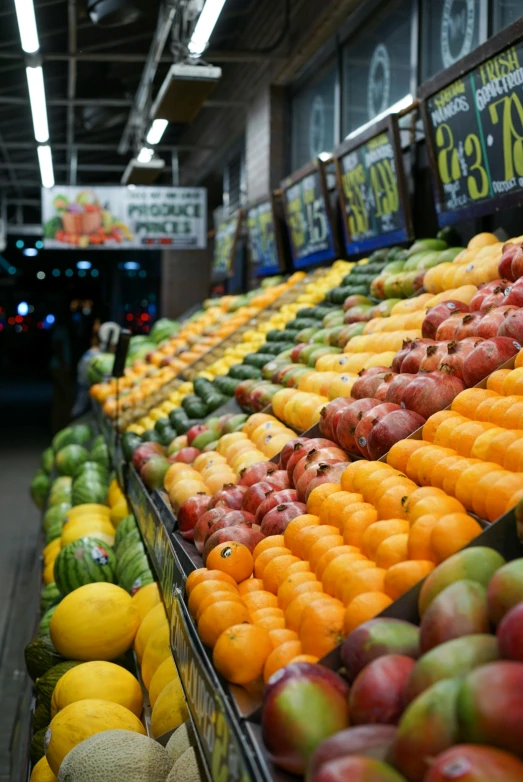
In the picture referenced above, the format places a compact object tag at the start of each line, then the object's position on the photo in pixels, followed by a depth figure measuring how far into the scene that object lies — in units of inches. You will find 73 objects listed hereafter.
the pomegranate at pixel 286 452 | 112.3
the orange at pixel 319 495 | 88.3
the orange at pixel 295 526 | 85.2
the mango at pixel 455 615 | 51.4
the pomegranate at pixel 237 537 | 91.6
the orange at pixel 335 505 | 82.4
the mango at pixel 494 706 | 40.4
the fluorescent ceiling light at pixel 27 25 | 244.2
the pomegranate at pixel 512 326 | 96.3
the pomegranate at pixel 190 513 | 110.4
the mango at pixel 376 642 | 55.3
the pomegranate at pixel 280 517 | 91.7
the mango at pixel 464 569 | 56.2
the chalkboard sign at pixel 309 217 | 269.0
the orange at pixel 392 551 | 67.1
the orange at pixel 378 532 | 70.6
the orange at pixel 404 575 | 61.9
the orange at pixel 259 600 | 78.0
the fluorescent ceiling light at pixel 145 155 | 405.0
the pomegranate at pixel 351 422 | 104.7
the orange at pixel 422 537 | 64.6
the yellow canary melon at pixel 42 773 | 98.3
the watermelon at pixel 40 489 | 278.8
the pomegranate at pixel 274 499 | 98.0
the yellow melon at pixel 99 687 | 105.2
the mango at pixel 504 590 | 49.7
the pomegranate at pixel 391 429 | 93.0
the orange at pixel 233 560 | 85.7
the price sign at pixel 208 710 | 54.6
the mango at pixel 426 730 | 43.1
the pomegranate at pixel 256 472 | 114.6
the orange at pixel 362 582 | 65.7
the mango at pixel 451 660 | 47.6
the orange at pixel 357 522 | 76.7
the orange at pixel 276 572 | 80.2
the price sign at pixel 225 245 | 393.1
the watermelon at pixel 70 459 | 258.7
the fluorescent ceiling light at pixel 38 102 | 317.6
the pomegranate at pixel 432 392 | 95.0
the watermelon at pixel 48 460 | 298.8
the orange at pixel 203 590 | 78.5
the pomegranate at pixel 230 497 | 108.2
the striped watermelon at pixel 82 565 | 140.6
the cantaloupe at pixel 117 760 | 81.1
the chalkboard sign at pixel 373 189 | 209.0
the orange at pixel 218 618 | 72.8
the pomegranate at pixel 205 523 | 100.7
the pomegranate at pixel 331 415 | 112.8
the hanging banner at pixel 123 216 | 454.9
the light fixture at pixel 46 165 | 484.1
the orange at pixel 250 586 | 82.8
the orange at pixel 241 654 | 66.6
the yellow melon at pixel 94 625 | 117.0
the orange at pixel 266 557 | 83.9
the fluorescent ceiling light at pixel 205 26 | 225.6
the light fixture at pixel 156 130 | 331.7
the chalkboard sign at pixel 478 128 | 146.8
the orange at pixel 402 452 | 84.0
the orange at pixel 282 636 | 69.6
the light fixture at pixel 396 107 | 248.4
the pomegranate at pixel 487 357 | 93.2
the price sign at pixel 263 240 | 333.1
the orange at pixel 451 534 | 61.7
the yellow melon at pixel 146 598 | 122.8
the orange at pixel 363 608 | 61.6
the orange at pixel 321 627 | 63.7
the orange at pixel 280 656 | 65.1
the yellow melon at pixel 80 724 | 94.7
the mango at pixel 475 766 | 38.1
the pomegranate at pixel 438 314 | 124.7
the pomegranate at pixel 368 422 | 98.4
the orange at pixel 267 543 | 87.1
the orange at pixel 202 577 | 82.4
